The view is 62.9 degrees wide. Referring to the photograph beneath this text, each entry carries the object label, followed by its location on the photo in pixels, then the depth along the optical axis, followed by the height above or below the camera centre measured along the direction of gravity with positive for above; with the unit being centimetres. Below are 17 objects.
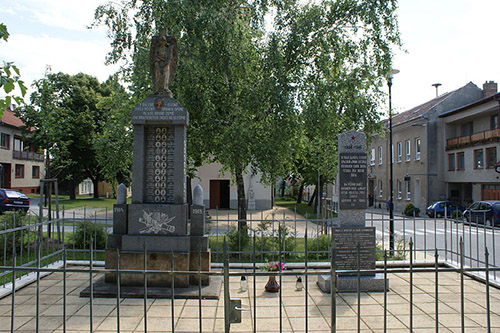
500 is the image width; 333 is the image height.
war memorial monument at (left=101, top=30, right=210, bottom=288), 843 -38
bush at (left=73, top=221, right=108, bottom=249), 1237 -158
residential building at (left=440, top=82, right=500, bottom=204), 2884 +259
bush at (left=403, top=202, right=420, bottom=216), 3222 -210
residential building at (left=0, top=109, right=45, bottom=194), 4031 +249
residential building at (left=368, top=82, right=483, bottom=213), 3444 +284
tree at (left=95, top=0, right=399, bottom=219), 1295 +393
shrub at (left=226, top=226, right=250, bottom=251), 1206 -170
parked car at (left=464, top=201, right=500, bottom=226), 2239 -144
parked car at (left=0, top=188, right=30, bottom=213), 2267 -95
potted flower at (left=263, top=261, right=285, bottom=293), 817 -205
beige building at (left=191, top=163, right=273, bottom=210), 3262 -62
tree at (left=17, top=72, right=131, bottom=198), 1344 +204
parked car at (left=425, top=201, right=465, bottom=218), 2858 -166
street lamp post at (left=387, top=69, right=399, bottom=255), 1210 +315
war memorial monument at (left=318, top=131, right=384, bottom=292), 866 -48
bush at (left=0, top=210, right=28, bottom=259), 1141 -120
